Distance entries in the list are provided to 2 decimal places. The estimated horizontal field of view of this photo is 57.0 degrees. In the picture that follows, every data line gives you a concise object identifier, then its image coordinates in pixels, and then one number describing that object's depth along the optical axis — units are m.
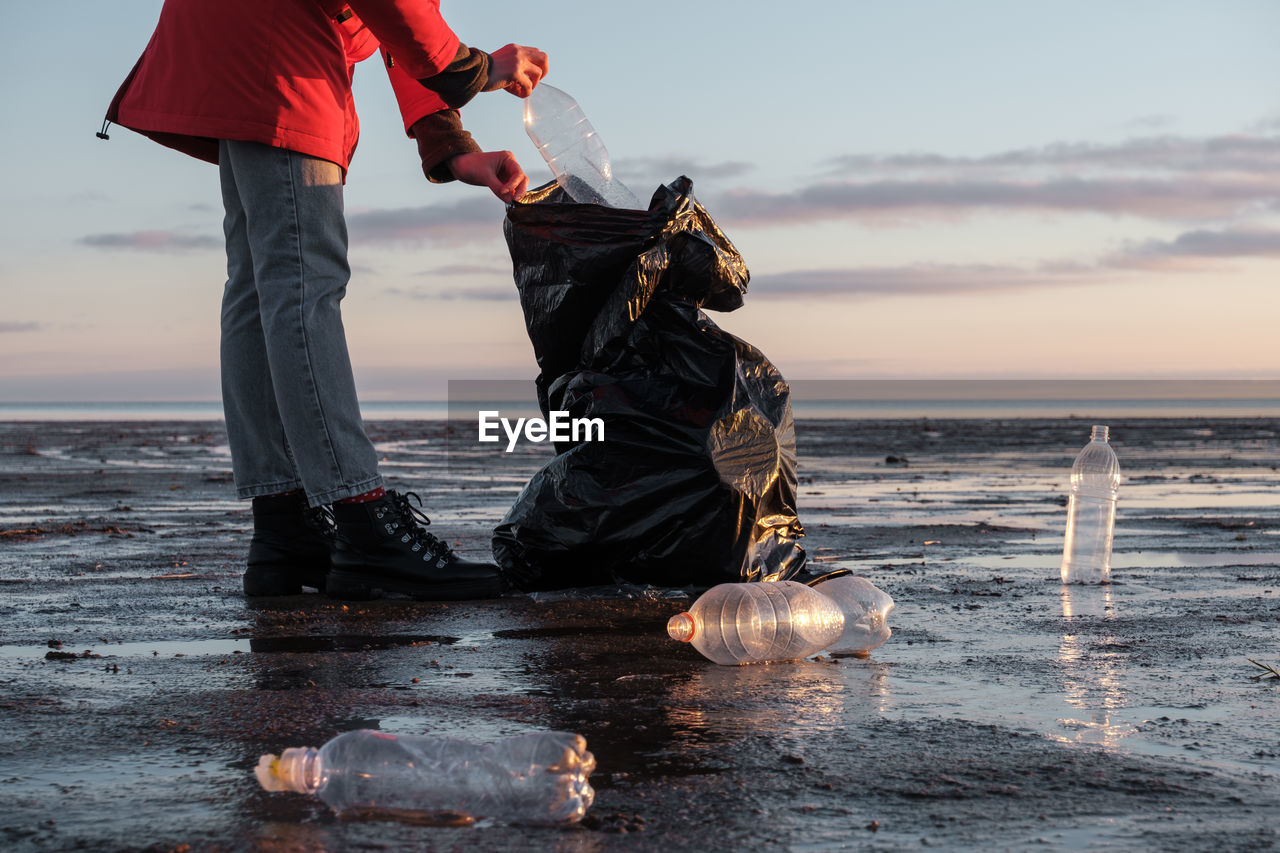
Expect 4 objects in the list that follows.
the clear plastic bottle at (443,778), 1.52
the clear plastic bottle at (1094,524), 4.20
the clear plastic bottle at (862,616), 2.78
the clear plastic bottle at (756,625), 2.61
